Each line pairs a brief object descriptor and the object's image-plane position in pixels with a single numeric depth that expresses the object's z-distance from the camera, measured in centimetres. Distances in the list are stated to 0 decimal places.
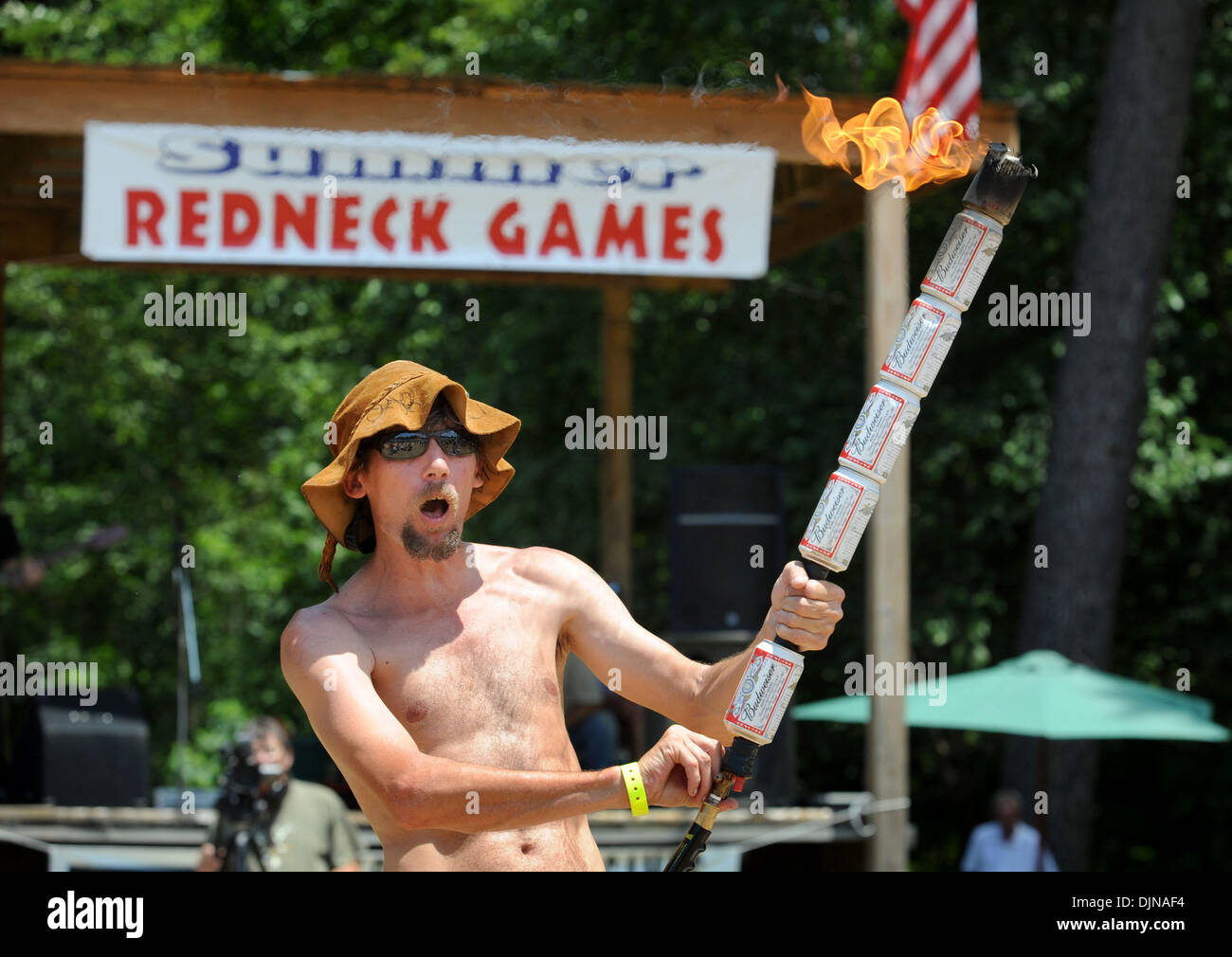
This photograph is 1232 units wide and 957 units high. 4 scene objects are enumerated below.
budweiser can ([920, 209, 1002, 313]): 556
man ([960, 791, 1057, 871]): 1900
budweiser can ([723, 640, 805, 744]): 564
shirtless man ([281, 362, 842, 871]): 588
